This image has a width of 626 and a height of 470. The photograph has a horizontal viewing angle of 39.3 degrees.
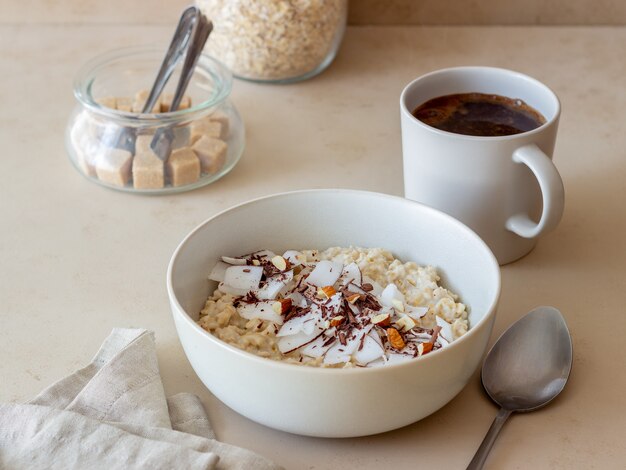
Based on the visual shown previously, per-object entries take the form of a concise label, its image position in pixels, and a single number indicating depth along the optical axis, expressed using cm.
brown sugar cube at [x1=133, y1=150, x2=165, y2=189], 105
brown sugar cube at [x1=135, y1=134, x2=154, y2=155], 106
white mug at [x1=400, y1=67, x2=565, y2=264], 86
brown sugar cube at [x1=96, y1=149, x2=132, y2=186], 106
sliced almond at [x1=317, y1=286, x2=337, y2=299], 79
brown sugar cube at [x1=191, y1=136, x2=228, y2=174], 107
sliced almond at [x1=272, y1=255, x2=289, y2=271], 84
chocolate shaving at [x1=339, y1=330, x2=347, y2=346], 74
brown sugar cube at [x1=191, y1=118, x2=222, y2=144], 110
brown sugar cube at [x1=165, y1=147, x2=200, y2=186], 106
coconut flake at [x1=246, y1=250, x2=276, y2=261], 87
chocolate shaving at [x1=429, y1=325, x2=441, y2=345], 74
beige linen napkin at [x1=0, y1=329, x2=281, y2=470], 65
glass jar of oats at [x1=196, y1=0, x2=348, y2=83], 120
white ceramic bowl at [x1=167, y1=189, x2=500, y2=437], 66
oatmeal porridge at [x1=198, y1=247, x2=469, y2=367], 74
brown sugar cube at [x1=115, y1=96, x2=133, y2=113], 114
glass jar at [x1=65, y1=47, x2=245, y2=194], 106
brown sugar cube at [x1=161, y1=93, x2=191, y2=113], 115
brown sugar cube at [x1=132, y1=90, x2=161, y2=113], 114
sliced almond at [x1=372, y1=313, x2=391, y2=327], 76
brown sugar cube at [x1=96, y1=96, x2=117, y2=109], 115
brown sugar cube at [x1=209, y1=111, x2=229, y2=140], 113
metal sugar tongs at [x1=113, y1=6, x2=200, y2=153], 111
